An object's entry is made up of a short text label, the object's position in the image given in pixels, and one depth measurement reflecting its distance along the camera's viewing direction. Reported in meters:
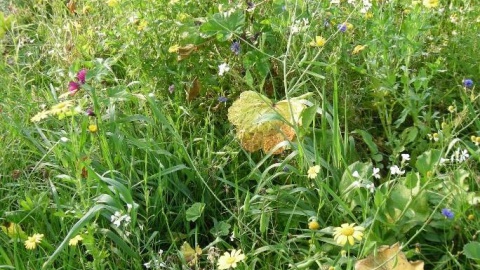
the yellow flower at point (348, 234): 1.40
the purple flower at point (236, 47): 2.23
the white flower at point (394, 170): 1.56
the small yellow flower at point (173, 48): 2.31
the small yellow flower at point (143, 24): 2.35
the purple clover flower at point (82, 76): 2.03
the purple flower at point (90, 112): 1.96
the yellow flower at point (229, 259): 1.50
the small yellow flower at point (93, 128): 1.88
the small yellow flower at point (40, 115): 1.70
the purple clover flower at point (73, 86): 2.00
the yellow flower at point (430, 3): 2.07
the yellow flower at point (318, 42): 1.98
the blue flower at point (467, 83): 1.96
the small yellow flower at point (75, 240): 1.62
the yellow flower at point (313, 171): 1.65
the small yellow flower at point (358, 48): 2.15
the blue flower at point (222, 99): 2.22
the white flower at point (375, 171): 1.63
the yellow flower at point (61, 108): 1.67
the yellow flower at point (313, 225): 1.59
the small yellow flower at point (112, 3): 2.41
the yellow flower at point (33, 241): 1.68
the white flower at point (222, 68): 2.01
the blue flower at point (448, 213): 1.52
